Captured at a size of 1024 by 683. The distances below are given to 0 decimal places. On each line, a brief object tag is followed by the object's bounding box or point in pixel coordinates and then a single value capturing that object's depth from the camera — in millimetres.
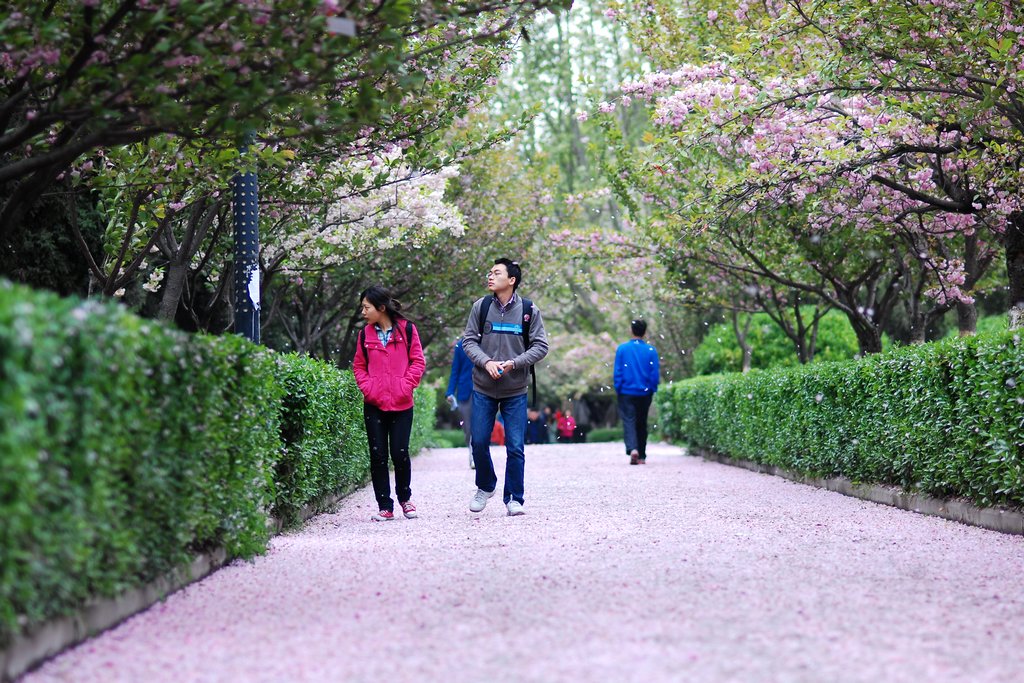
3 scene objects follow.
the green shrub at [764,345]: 31531
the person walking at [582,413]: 54350
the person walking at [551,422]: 49347
